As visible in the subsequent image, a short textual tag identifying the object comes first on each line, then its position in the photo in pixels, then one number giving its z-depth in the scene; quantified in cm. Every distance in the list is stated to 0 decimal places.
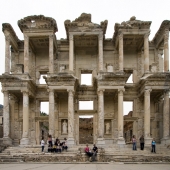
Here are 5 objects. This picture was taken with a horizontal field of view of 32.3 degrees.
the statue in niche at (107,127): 2600
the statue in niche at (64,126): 2597
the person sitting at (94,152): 1802
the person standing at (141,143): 2155
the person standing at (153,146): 2044
